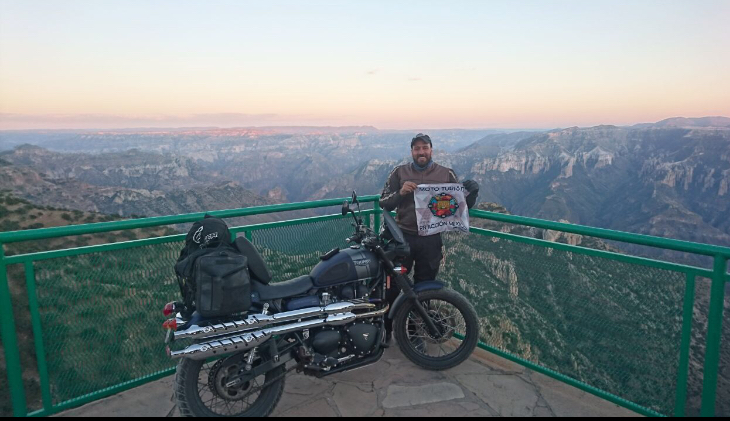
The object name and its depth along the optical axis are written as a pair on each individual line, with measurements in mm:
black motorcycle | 3051
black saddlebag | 2875
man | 4219
